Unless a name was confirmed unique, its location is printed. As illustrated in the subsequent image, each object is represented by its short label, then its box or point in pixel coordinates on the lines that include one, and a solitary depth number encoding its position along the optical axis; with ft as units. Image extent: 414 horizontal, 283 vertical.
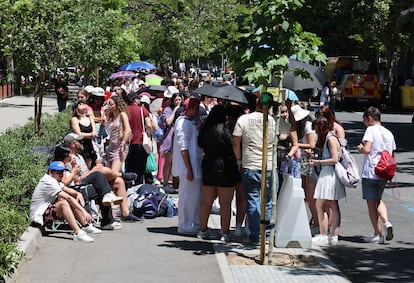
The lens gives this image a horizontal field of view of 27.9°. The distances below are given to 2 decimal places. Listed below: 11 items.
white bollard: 32.12
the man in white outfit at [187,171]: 34.96
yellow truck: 140.05
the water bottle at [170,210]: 39.52
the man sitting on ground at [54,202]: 32.37
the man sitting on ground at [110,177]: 37.09
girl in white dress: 34.12
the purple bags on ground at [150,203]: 38.68
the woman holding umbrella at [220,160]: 33.01
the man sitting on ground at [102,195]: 34.99
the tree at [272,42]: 29.17
